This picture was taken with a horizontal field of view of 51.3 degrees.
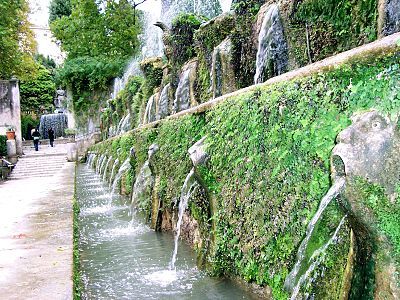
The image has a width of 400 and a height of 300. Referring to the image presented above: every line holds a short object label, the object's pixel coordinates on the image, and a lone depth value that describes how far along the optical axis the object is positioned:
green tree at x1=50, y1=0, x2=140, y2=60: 20.78
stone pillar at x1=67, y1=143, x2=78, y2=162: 25.48
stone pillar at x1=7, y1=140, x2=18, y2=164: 21.25
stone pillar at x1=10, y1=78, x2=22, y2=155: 23.19
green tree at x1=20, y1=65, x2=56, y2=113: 42.56
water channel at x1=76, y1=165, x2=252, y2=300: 3.93
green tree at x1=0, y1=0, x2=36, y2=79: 22.52
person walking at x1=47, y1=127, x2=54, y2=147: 29.36
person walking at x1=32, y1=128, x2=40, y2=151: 26.47
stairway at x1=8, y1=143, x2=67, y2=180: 18.44
